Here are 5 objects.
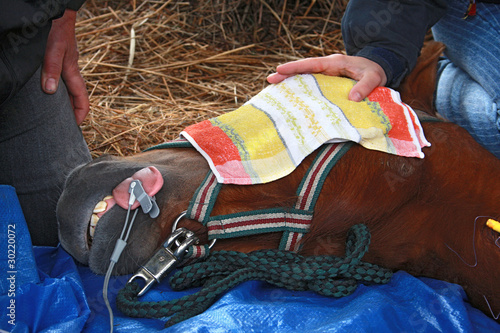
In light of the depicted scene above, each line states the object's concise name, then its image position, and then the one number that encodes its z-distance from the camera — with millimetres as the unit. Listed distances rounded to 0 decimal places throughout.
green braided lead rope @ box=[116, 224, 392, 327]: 1402
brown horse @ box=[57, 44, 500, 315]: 1409
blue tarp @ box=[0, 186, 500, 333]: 1359
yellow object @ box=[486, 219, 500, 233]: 1454
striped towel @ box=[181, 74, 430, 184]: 1437
